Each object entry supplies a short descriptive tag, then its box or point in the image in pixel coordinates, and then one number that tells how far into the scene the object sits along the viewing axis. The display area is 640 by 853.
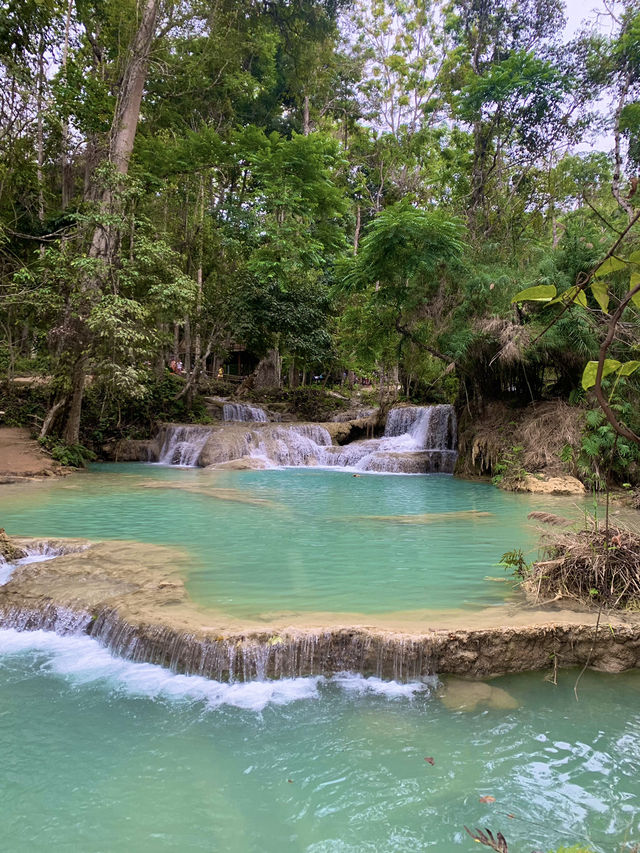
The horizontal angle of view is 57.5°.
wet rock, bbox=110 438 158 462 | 17.06
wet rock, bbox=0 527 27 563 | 5.84
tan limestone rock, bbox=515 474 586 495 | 11.00
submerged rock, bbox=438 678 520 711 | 3.45
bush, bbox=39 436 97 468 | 13.94
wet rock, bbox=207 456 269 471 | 14.94
